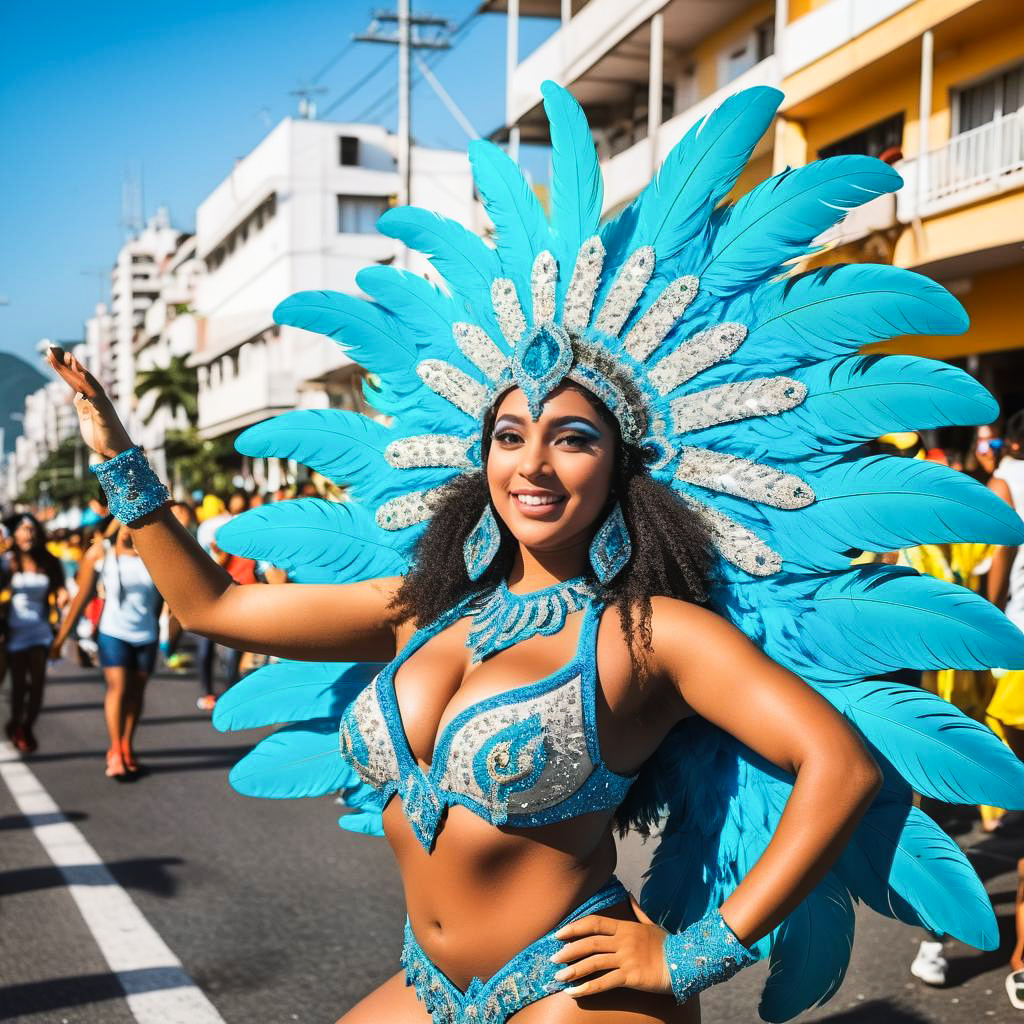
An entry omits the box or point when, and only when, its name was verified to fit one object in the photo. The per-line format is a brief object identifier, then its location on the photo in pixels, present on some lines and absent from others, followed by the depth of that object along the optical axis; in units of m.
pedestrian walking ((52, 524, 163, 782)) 7.82
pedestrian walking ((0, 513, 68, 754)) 8.77
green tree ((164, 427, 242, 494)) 44.06
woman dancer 2.07
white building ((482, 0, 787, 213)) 18.50
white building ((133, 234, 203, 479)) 54.72
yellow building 13.27
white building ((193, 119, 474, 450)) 39.44
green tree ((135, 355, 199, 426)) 53.06
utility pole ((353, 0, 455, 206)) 19.10
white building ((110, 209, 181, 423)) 105.69
